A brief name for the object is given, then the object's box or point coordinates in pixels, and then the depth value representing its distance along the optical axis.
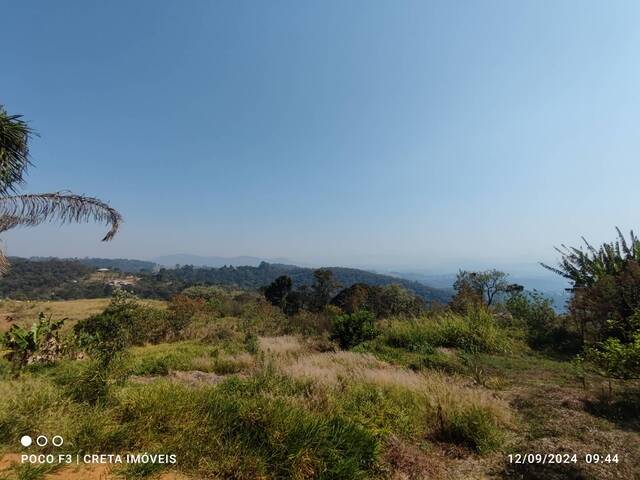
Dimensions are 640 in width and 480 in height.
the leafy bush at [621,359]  4.84
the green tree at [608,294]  11.25
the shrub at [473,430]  4.20
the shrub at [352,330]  12.23
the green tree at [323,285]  36.81
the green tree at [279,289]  40.10
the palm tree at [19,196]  5.71
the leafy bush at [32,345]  8.77
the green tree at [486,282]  25.31
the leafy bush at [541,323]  12.40
